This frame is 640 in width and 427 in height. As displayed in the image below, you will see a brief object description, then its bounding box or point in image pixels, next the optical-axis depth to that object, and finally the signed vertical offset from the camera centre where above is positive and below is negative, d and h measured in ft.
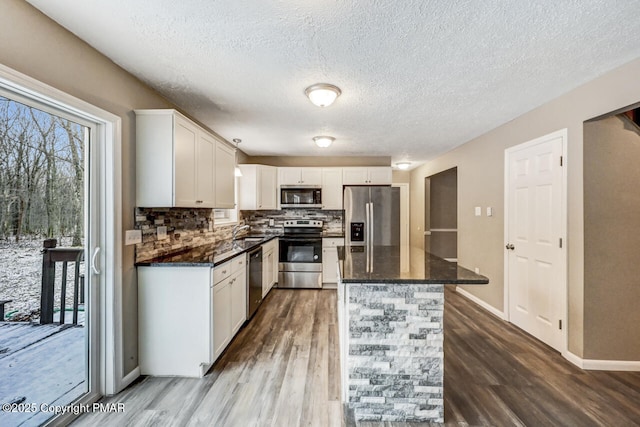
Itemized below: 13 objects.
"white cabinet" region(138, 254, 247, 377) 7.07 -2.72
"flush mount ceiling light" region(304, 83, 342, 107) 7.57 +3.43
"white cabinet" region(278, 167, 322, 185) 16.38 +2.32
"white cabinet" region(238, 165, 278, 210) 15.42 +1.59
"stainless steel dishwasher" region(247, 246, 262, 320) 10.51 -2.76
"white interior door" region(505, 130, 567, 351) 8.36 -0.83
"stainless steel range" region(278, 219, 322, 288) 15.26 -2.73
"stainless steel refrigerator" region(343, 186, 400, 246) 15.47 -0.10
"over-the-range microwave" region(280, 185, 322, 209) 15.96 +1.08
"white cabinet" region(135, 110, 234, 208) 7.10 +1.51
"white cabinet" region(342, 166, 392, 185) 16.42 +2.31
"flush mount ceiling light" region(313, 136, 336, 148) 12.46 +3.44
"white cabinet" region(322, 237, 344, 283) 15.46 -2.71
